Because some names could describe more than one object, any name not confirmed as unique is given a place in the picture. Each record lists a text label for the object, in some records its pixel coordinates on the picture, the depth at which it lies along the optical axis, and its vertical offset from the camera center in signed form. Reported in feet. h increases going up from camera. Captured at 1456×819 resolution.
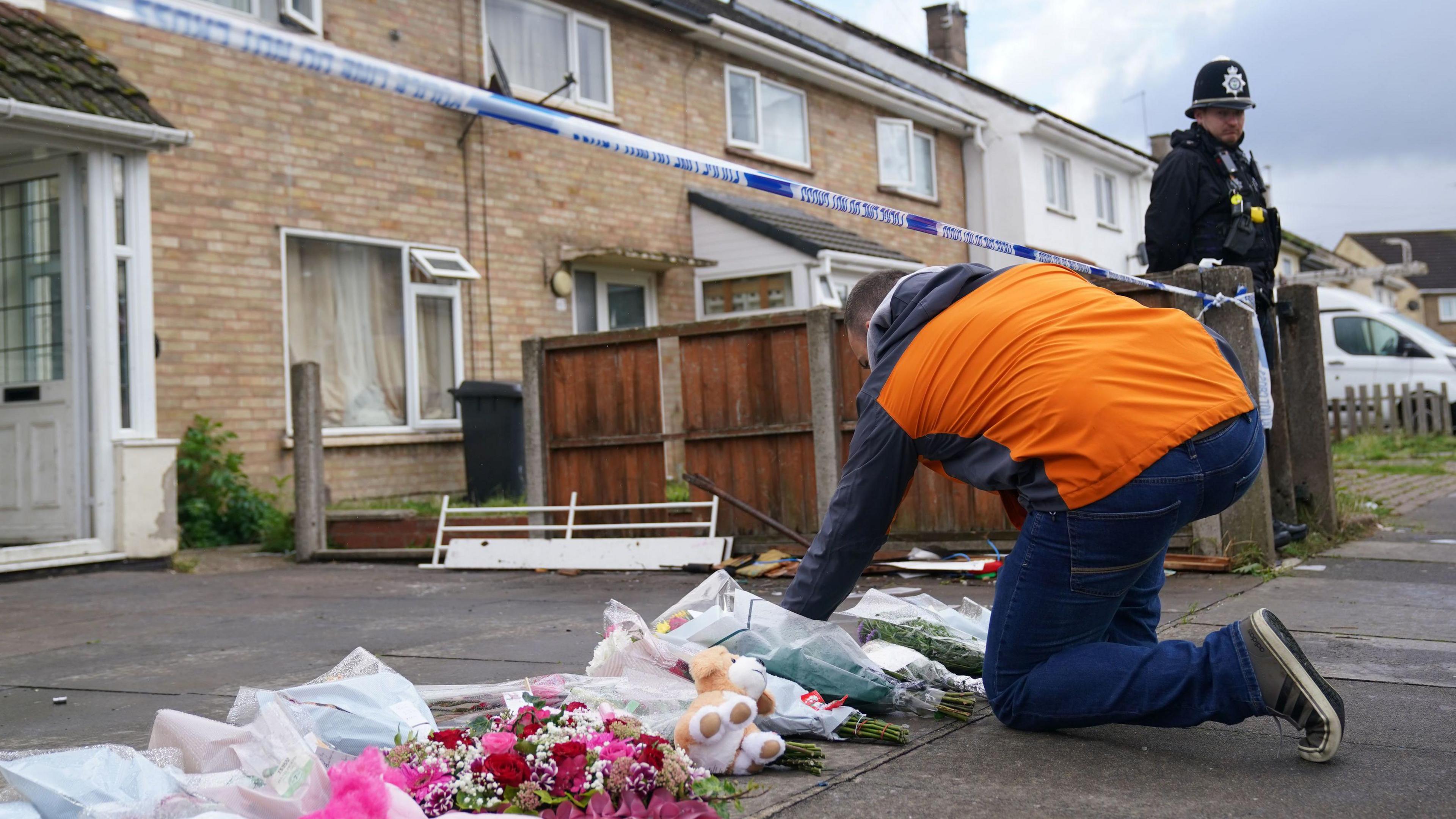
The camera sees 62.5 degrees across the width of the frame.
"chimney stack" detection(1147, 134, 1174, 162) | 91.61 +22.97
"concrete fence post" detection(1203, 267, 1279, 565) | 19.51 +1.13
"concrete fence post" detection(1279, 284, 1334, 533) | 22.34 +0.56
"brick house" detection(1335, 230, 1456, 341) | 180.24 +26.78
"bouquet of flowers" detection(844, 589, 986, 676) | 12.15 -1.87
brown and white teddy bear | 8.84 -2.03
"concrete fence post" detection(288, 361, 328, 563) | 28.60 +0.48
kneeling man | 8.91 -0.16
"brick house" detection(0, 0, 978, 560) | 27.20 +7.45
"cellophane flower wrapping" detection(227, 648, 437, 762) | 9.48 -1.86
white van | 57.77 +4.15
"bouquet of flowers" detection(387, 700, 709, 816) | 7.93 -1.99
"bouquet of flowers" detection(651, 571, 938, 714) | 10.64 -1.70
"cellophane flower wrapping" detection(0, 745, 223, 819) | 7.88 -1.97
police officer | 20.21 +4.19
